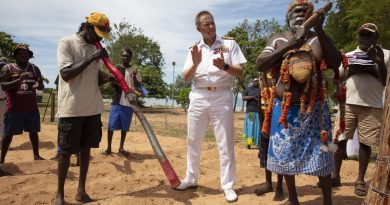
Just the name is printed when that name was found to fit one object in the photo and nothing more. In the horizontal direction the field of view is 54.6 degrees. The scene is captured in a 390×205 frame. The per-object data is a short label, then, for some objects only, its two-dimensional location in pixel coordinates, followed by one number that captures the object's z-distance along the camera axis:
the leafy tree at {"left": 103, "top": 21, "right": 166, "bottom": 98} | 32.57
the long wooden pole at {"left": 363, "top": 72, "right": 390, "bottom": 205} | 2.91
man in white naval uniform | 4.19
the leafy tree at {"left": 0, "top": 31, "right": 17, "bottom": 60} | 27.63
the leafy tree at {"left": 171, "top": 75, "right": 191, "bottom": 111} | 23.74
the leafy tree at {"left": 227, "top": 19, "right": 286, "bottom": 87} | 20.03
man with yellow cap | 3.91
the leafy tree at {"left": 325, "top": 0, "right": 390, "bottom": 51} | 11.59
